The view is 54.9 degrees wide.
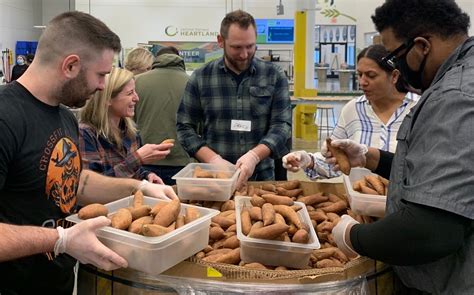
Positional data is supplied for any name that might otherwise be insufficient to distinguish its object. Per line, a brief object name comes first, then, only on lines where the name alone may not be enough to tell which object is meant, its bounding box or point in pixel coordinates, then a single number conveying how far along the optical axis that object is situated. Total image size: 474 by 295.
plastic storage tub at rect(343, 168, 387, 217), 1.54
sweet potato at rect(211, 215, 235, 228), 1.52
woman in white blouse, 2.21
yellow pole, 6.77
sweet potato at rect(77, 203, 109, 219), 1.25
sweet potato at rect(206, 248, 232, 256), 1.36
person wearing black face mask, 0.97
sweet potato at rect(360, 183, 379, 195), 1.59
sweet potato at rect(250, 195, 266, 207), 1.58
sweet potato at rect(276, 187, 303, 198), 1.88
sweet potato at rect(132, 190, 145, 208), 1.39
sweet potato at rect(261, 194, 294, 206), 1.57
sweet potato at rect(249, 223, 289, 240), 1.27
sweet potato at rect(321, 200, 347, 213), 1.72
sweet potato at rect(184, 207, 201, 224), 1.30
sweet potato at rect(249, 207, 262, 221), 1.41
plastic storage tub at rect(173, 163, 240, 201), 1.71
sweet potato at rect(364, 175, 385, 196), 1.60
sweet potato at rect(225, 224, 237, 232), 1.50
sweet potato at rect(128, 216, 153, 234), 1.18
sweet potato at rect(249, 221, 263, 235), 1.31
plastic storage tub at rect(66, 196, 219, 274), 1.14
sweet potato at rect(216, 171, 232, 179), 1.78
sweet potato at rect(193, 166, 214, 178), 1.77
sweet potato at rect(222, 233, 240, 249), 1.41
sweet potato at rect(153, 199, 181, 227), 1.24
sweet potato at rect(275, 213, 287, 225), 1.34
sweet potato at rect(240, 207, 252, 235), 1.35
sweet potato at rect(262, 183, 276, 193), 1.92
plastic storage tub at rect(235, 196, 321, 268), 1.27
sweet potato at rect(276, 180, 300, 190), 1.97
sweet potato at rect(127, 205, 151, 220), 1.29
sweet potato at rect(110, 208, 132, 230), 1.20
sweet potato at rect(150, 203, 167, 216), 1.30
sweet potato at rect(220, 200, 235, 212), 1.69
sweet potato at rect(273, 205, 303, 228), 1.38
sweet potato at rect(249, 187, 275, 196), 1.82
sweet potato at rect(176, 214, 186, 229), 1.26
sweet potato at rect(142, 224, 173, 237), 1.13
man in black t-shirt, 1.31
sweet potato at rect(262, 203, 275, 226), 1.33
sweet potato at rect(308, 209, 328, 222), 1.63
